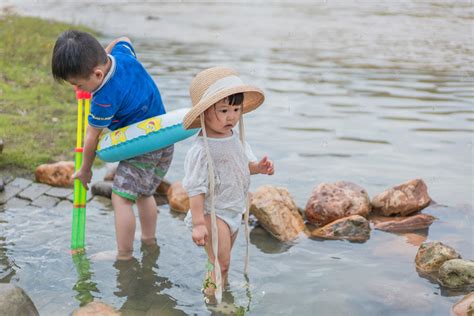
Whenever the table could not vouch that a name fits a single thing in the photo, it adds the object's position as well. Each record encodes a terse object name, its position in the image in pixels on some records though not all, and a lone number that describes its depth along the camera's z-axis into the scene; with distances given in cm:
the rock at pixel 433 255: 452
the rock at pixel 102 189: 611
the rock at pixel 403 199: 570
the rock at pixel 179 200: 584
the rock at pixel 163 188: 627
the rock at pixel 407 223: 541
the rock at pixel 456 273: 429
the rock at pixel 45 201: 582
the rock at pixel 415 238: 508
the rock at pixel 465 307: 378
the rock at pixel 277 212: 528
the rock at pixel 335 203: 560
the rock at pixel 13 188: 586
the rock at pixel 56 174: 624
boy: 407
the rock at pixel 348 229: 525
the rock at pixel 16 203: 573
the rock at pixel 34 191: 594
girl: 375
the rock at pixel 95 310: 384
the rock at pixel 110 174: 646
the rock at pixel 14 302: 354
